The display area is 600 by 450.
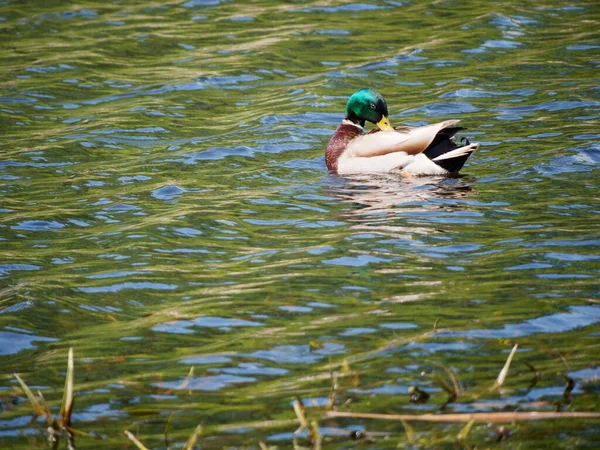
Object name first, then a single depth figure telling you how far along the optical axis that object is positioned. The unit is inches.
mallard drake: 709.3
